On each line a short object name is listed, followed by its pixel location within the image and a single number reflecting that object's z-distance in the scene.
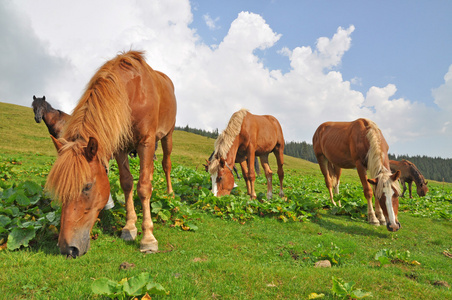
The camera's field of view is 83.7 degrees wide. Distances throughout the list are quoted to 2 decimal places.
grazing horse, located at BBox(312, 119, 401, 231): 7.04
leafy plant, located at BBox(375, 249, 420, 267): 4.81
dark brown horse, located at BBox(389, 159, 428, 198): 17.99
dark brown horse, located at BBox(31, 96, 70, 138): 12.52
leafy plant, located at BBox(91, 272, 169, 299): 2.42
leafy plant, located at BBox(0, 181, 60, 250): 3.92
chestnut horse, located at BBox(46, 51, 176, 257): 3.21
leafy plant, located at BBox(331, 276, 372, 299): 2.79
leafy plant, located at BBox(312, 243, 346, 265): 4.59
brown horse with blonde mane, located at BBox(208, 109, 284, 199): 8.83
